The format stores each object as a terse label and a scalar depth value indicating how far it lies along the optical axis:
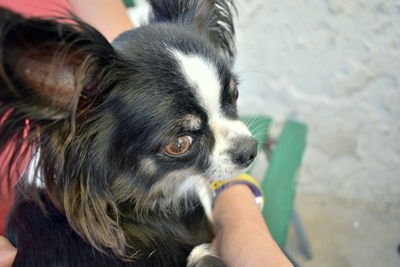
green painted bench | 0.50
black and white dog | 0.34
